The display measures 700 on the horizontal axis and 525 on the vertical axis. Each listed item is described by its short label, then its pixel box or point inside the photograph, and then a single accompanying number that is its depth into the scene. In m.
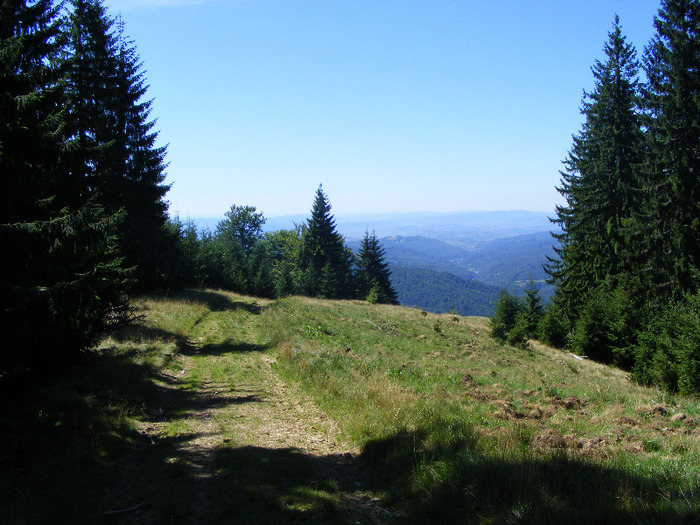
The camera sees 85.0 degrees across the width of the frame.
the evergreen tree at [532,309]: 37.34
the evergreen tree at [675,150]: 24.27
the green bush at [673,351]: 16.61
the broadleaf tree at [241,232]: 56.38
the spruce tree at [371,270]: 66.69
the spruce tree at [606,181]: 33.47
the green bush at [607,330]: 26.86
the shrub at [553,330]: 34.53
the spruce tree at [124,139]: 22.84
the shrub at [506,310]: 36.78
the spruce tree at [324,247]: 63.40
